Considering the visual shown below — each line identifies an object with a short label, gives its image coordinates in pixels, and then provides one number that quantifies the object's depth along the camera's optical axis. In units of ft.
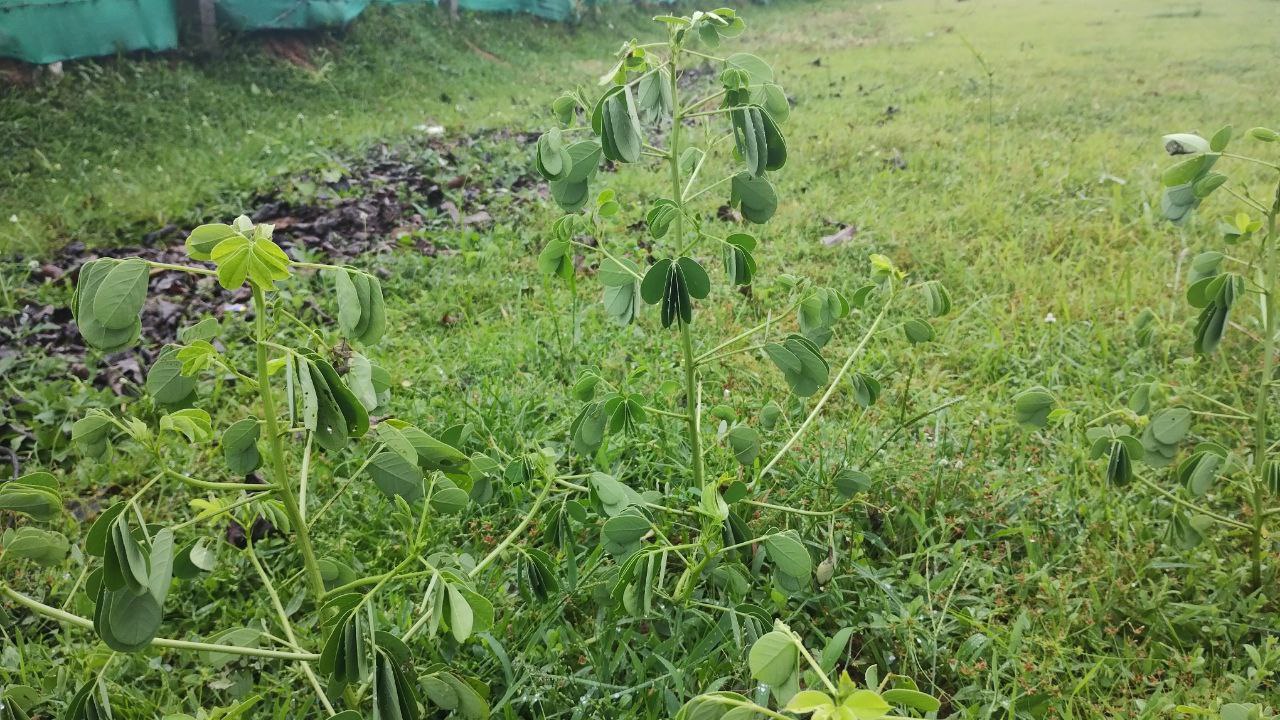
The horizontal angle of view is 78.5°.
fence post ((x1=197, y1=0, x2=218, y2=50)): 19.01
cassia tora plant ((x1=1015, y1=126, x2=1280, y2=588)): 4.64
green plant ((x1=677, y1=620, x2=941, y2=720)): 2.15
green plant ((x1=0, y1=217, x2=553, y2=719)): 2.78
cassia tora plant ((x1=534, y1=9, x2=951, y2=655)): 3.89
